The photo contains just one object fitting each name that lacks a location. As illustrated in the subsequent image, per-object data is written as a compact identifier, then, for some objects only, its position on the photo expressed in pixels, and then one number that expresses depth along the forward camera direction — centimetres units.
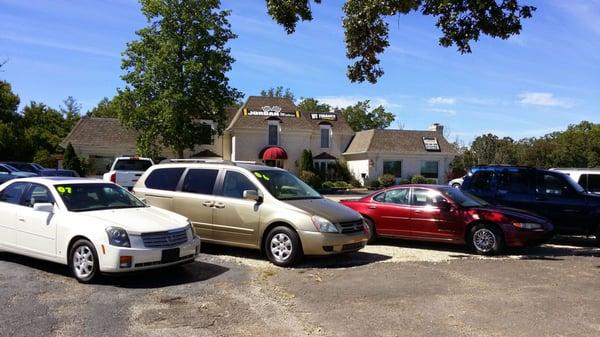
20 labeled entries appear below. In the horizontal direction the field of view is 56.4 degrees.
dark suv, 1229
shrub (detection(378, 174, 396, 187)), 4464
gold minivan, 926
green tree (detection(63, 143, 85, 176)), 3947
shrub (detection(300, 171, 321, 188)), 3909
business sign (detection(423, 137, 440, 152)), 4847
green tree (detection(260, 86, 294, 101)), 9625
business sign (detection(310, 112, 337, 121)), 4869
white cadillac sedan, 759
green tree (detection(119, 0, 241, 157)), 3478
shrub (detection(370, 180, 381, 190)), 4447
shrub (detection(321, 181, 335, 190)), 4047
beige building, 4331
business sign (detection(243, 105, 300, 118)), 4553
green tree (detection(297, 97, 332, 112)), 8006
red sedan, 1063
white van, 1527
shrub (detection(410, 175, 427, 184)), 4525
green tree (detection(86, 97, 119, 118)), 6530
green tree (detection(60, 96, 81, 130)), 7970
